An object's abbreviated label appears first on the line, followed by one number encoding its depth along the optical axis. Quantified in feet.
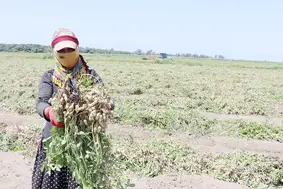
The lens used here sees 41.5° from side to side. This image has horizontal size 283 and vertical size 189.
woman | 8.32
